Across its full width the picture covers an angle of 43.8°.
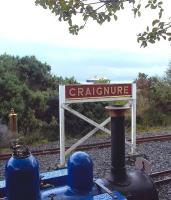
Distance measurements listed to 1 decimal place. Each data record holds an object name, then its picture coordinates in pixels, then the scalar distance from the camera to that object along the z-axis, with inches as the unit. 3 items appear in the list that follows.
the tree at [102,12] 87.1
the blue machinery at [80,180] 64.7
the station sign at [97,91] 171.0
